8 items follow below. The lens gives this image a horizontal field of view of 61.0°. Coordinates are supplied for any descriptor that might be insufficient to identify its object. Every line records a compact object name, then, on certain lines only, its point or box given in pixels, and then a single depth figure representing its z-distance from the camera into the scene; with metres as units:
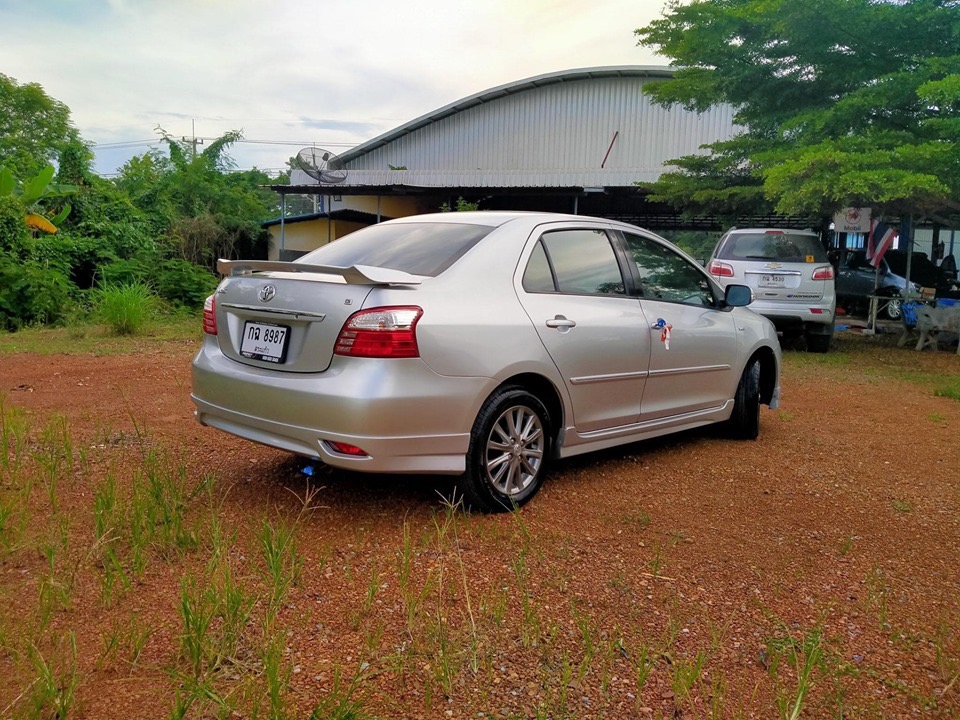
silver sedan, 3.65
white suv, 11.29
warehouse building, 22.11
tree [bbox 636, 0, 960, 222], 10.88
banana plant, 14.09
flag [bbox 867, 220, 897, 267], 14.77
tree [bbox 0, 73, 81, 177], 35.12
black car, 17.09
